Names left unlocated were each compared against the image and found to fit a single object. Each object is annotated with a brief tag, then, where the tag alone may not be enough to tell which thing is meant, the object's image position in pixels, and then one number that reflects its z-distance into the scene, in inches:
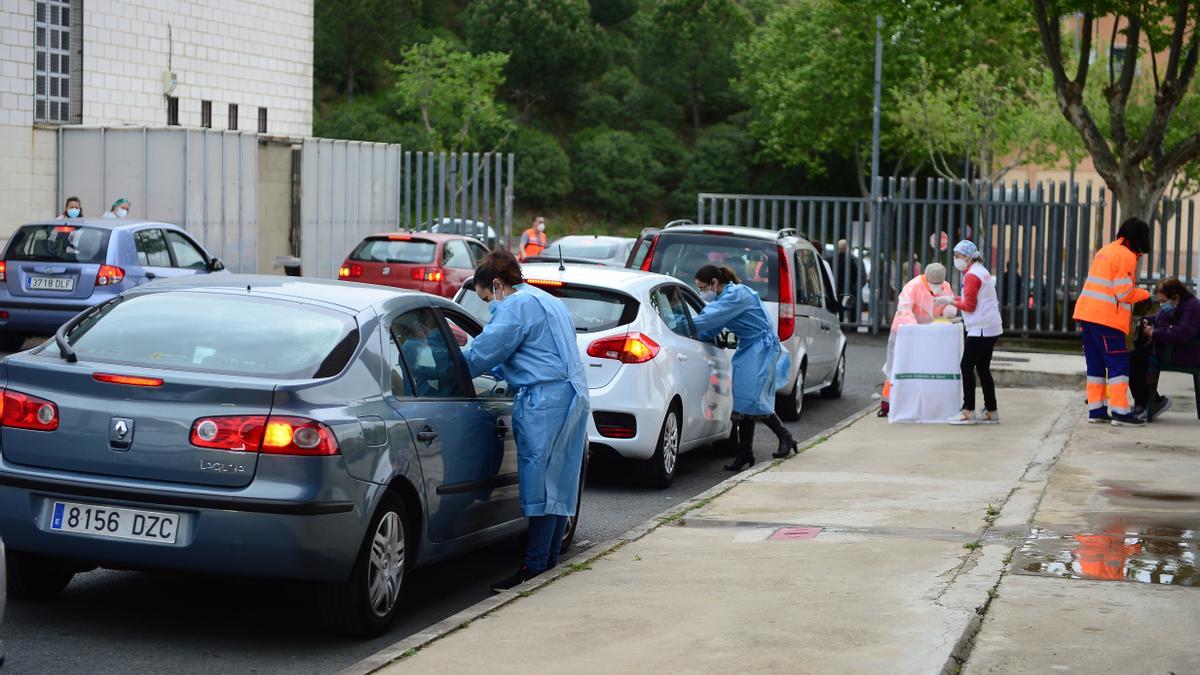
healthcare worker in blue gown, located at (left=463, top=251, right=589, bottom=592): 312.7
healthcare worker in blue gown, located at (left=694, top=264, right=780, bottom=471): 489.4
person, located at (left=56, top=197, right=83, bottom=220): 926.3
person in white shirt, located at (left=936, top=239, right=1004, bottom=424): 614.9
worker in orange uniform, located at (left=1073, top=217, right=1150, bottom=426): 588.8
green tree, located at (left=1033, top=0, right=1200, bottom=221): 917.8
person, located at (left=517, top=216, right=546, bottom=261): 1208.2
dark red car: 962.1
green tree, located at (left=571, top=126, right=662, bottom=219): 2588.6
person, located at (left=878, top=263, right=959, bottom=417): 616.4
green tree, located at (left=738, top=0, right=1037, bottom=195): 2139.5
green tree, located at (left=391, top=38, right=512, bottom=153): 2349.9
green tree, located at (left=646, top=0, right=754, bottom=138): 2827.3
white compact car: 443.8
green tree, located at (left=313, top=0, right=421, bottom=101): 2701.8
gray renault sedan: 254.4
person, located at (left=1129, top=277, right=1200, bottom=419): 605.3
